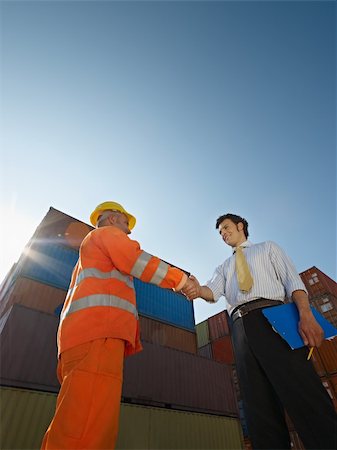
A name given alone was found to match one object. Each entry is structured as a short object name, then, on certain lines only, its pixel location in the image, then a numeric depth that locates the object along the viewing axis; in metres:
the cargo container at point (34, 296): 9.63
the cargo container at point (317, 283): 19.47
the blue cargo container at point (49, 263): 10.70
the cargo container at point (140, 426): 6.13
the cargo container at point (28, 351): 6.94
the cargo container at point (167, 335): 12.41
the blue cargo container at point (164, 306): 13.43
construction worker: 1.66
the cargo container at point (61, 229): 13.26
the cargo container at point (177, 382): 9.29
